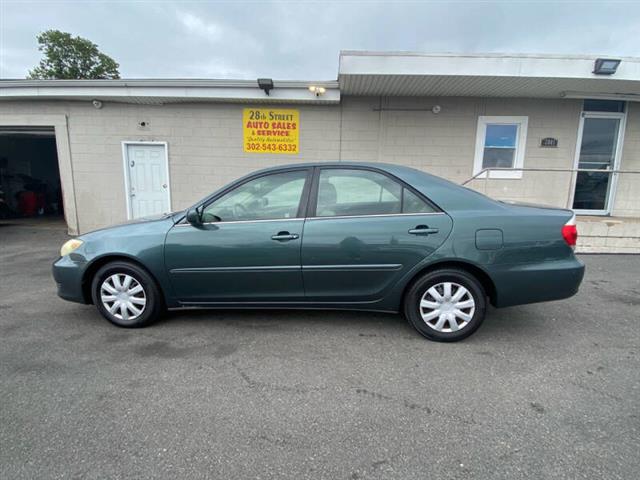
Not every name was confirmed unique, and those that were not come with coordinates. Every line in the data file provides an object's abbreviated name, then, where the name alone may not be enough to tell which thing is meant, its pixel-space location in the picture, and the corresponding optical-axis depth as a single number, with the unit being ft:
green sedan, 9.64
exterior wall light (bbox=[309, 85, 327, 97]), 22.33
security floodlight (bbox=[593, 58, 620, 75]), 19.03
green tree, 100.27
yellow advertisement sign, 24.31
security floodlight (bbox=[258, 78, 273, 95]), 21.58
